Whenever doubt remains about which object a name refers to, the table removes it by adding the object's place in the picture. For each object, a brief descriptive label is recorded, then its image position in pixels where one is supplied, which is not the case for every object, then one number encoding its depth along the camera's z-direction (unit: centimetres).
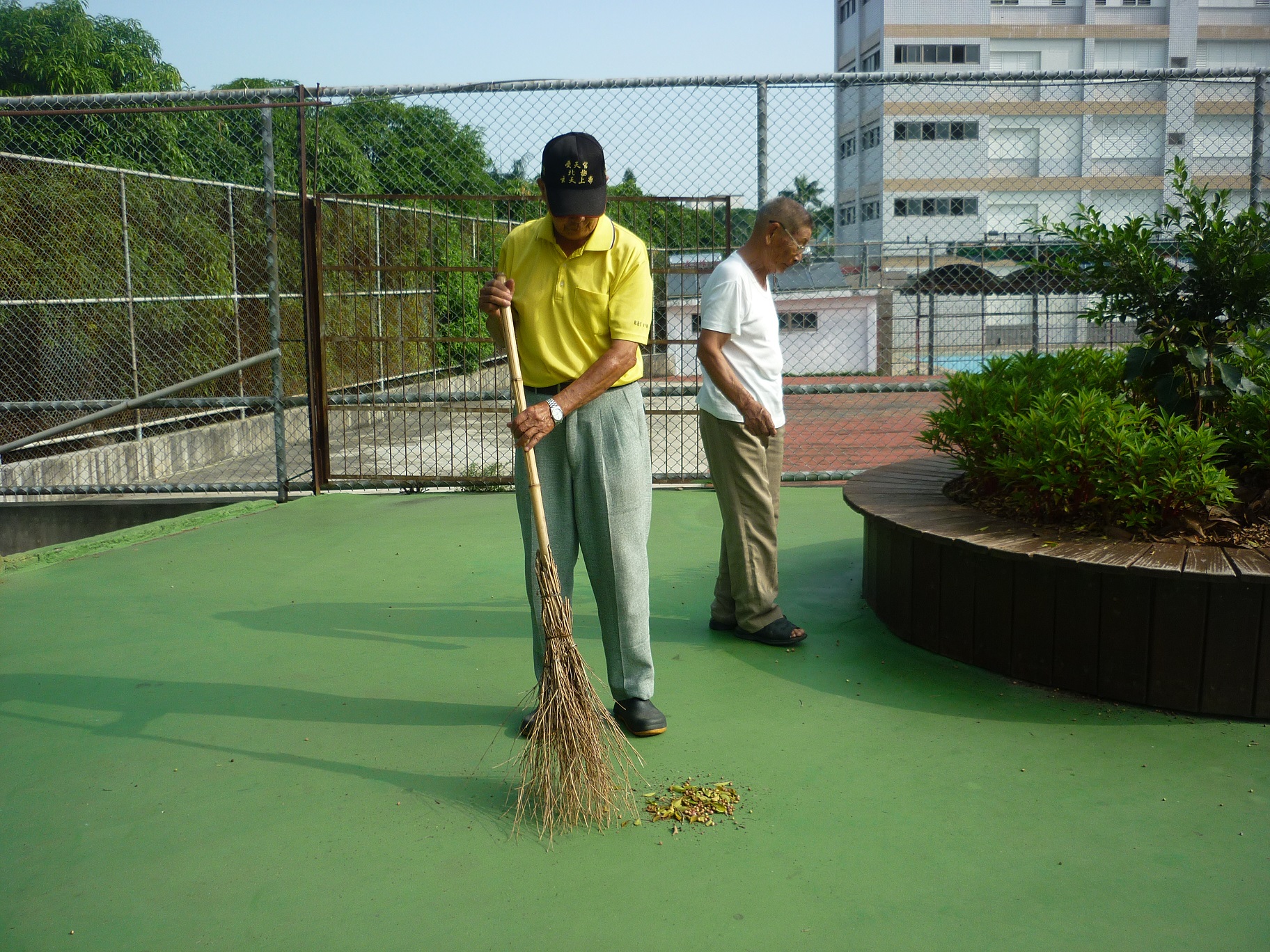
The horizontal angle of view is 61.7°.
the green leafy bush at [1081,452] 373
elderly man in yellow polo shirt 323
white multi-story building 4944
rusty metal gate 742
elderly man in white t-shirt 419
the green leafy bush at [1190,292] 411
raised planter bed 348
